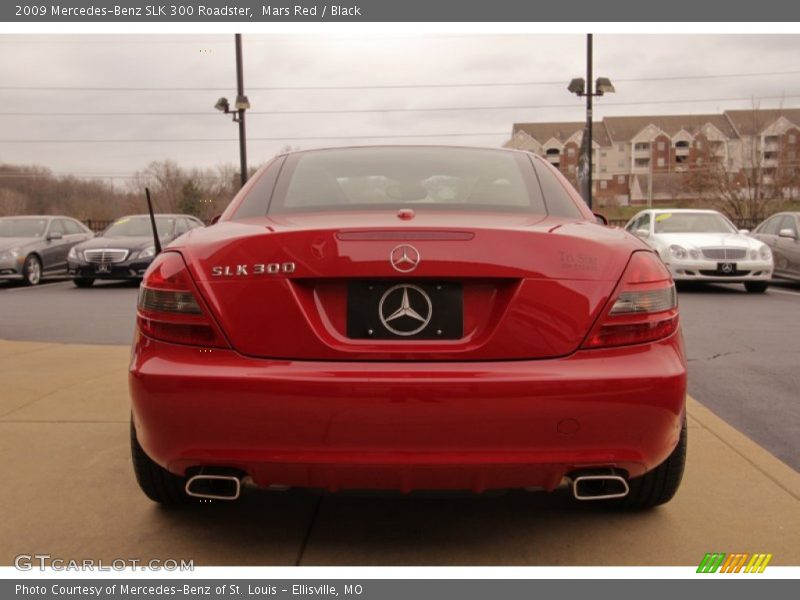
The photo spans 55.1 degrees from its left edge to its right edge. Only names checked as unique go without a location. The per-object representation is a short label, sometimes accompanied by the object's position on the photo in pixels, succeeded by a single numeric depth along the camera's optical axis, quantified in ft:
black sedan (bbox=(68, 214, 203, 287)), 46.97
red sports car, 7.29
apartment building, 292.20
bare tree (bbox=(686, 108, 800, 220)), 100.07
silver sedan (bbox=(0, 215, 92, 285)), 49.03
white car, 39.93
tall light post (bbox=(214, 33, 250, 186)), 60.59
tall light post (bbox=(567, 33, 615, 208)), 60.34
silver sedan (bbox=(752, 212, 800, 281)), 43.62
